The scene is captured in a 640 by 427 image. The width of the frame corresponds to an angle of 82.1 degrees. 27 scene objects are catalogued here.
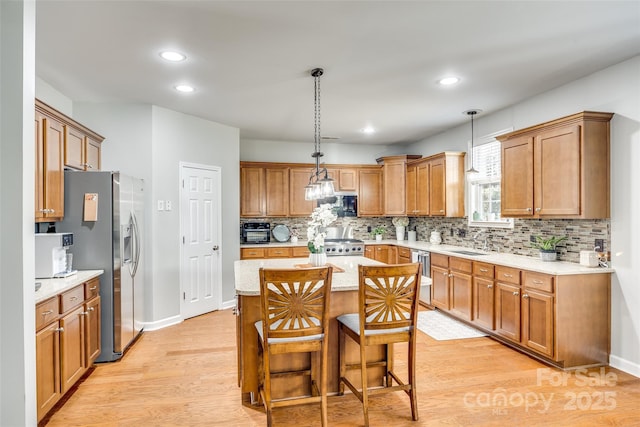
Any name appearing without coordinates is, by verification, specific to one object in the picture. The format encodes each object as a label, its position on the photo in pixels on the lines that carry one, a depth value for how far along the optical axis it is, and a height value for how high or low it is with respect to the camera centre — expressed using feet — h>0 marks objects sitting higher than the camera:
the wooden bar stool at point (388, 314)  7.73 -2.21
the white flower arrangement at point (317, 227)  10.48 -0.43
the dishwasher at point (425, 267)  17.07 -2.59
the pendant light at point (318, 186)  10.69 +0.79
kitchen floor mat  13.60 -4.57
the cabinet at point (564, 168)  10.77 +1.36
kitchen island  8.69 -3.08
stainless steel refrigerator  10.89 -0.66
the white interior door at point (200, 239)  15.79 -1.20
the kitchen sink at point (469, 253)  15.11 -1.73
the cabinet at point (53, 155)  9.21 +1.66
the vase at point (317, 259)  10.75 -1.38
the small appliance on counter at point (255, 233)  20.13 -1.13
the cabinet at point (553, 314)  10.52 -3.12
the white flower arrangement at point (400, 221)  22.41 -0.55
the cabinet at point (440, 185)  17.70 +1.35
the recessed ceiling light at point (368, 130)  18.63 +4.27
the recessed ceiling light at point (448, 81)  11.60 +4.22
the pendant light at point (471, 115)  15.12 +4.21
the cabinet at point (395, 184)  21.29 +1.63
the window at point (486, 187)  15.84 +1.15
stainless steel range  19.95 -1.92
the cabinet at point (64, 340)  7.74 -3.08
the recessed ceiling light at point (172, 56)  9.69 +4.23
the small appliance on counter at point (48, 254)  9.36 -1.04
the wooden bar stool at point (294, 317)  7.33 -2.14
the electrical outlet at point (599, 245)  11.11 -1.02
